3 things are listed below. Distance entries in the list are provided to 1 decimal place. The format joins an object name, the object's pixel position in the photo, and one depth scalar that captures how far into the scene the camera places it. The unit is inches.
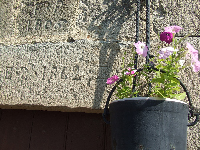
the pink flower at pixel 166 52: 41.8
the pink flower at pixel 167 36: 44.0
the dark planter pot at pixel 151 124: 39.2
